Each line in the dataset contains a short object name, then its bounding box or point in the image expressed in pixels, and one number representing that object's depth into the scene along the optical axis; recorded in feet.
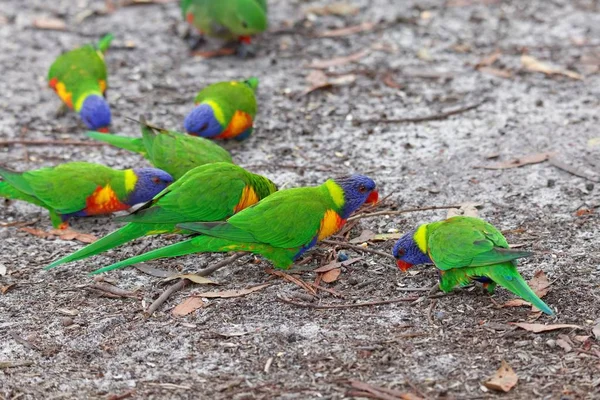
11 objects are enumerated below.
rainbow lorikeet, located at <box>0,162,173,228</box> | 31.22
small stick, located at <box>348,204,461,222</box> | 31.19
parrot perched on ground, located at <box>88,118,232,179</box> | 32.65
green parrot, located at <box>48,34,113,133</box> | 38.65
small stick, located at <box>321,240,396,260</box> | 28.99
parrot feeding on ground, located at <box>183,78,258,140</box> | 37.11
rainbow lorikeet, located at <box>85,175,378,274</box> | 26.91
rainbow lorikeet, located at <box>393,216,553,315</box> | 24.34
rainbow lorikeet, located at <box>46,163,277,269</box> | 27.76
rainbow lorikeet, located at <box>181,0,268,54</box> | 45.14
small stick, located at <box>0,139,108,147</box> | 38.04
